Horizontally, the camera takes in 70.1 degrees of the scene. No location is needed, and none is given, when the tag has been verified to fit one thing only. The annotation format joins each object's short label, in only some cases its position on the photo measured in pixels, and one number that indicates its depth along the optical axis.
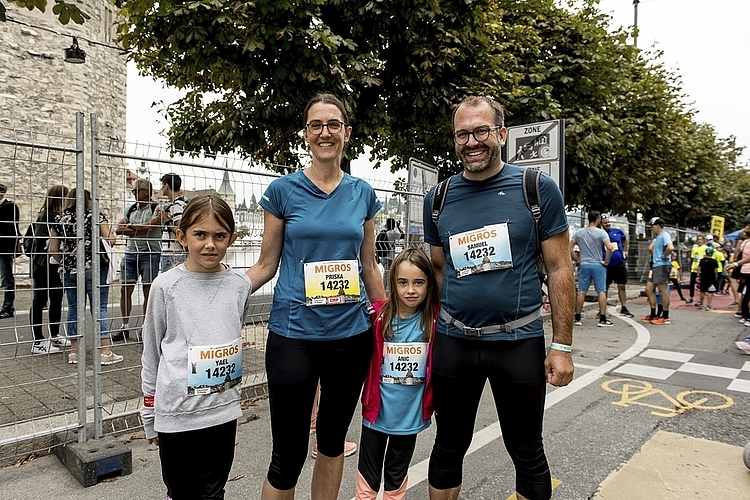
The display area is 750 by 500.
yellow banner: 21.08
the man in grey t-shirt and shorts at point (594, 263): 9.21
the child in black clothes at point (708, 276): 11.79
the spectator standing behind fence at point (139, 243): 3.77
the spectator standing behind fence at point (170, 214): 3.90
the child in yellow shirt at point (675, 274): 14.55
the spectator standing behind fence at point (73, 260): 4.14
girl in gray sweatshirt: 2.12
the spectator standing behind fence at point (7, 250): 3.47
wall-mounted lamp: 13.76
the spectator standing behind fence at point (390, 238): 5.72
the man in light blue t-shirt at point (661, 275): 9.36
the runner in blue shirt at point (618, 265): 10.12
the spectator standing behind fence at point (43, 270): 3.65
